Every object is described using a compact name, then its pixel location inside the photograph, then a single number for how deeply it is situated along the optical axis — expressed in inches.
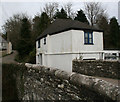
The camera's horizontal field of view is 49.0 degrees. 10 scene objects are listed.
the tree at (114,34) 1265.1
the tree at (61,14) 1341.5
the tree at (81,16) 1405.0
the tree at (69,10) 1472.7
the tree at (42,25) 1168.3
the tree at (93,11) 1334.9
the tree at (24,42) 1024.2
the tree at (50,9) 1333.4
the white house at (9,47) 1544.8
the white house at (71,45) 577.9
